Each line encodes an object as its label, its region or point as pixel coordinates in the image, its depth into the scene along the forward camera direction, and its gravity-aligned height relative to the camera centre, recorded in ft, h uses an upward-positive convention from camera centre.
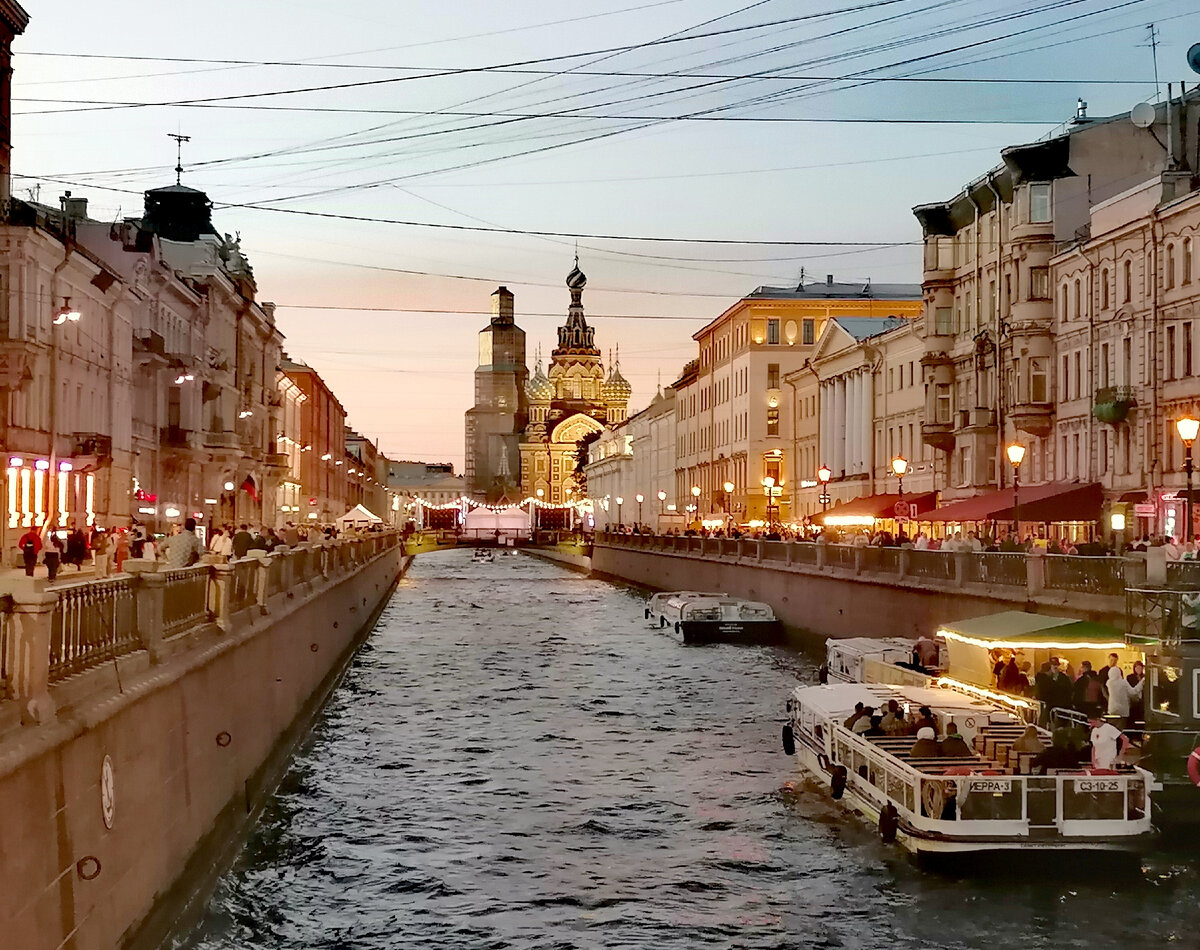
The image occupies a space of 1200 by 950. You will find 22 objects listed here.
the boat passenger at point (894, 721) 90.48 -9.75
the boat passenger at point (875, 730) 90.43 -10.15
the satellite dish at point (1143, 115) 197.47 +46.50
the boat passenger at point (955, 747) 81.82 -9.95
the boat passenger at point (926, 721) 88.02 -9.44
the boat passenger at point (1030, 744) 79.15 -9.51
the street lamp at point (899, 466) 200.91 +7.33
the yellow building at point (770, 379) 394.11 +35.28
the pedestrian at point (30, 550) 122.21 -1.66
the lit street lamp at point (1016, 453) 131.85 +5.78
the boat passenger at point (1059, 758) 75.87 -9.68
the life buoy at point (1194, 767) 76.59 -10.13
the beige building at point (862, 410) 277.23 +21.13
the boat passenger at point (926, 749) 81.25 -9.97
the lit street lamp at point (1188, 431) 101.32 +5.76
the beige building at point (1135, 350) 166.50 +18.34
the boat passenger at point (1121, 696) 84.94 -7.86
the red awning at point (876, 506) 236.84 +3.41
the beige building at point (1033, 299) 199.52 +27.75
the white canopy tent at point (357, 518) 382.53 +2.30
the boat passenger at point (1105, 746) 75.66 -9.13
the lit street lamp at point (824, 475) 224.16 +7.03
